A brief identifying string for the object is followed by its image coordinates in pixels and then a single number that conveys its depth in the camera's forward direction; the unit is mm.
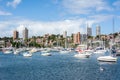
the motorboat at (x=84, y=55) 58360
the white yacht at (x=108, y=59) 44852
